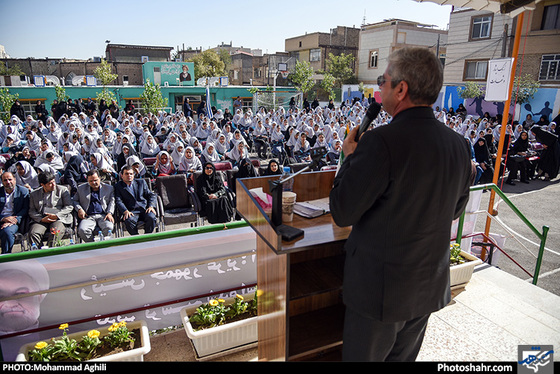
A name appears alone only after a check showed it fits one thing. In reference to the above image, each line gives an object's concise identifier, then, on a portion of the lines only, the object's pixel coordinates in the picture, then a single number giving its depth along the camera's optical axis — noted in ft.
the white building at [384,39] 100.27
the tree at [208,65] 136.26
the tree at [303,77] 98.58
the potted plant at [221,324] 8.32
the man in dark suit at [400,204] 4.15
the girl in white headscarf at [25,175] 20.44
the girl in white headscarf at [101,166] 23.35
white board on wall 14.40
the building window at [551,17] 57.93
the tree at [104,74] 92.02
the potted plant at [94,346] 7.39
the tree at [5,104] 57.21
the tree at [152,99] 58.54
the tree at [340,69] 109.18
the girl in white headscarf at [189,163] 24.90
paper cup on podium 6.14
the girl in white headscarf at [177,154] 26.45
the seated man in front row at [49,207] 15.28
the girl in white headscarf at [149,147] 31.40
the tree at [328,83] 100.12
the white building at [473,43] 66.64
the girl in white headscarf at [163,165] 23.38
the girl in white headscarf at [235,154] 30.62
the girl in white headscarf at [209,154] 27.76
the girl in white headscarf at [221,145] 34.50
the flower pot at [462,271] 11.31
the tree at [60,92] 65.10
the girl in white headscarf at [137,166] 20.70
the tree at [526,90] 55.72
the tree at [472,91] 61.36
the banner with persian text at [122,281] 7.68
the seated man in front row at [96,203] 16.17
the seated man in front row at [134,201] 16.58
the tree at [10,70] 113.29
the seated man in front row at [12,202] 15.19
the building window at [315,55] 124.77
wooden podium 5.48
